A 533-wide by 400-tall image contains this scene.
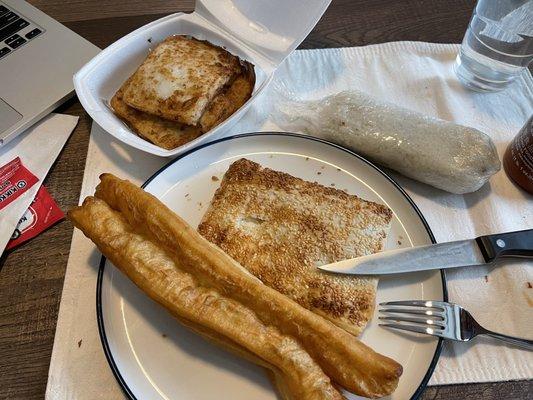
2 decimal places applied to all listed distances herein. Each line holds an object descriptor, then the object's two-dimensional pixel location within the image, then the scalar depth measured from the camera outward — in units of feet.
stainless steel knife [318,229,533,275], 0.88
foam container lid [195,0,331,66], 1.20
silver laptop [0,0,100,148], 1.19
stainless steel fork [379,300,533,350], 0.83
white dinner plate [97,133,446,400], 0.80
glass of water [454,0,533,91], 1.14
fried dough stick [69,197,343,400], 0.71
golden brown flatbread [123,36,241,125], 1.06
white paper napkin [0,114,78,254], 1.07
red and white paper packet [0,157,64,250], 1.00
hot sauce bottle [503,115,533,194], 1.02
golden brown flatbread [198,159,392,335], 0.85
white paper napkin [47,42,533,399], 0.85
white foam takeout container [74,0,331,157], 1.14
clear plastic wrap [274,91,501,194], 1.02
